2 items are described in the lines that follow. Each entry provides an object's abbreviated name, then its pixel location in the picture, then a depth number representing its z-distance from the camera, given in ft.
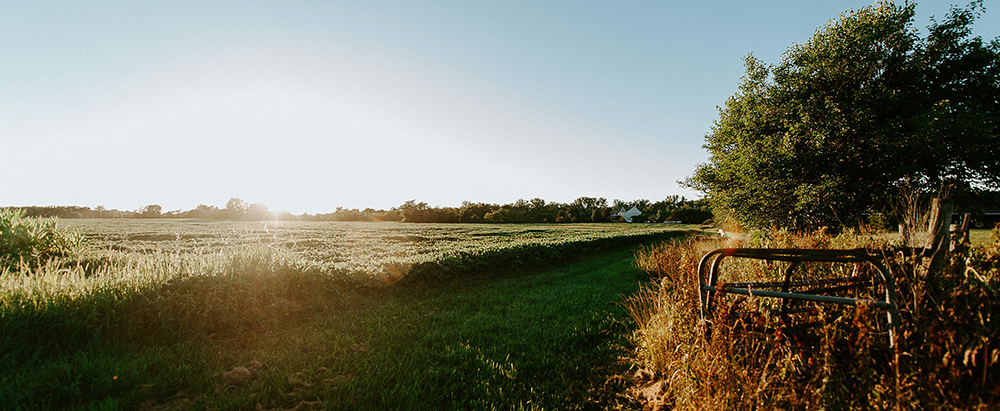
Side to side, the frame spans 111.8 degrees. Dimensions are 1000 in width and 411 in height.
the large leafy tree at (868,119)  37.60
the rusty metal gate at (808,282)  7.03
